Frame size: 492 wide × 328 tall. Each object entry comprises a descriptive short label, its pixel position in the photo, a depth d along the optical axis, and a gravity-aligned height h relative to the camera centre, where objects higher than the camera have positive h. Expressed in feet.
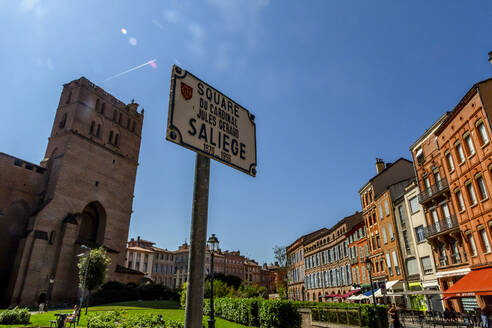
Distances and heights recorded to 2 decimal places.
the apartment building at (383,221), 110.42 +24.62
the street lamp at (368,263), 63.72 +4.77
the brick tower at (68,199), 117.08 +38.86
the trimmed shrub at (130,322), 44.88 -4.73
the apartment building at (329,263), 154.71 +13.54
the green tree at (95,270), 104.99 +6.59
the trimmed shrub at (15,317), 55.93 -4.55
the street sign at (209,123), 7.50 +4.23
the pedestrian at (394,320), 53.67 -5.28
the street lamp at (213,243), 44.06 +6.12
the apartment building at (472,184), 61.52 +21.28
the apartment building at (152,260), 265.13 +24.85
